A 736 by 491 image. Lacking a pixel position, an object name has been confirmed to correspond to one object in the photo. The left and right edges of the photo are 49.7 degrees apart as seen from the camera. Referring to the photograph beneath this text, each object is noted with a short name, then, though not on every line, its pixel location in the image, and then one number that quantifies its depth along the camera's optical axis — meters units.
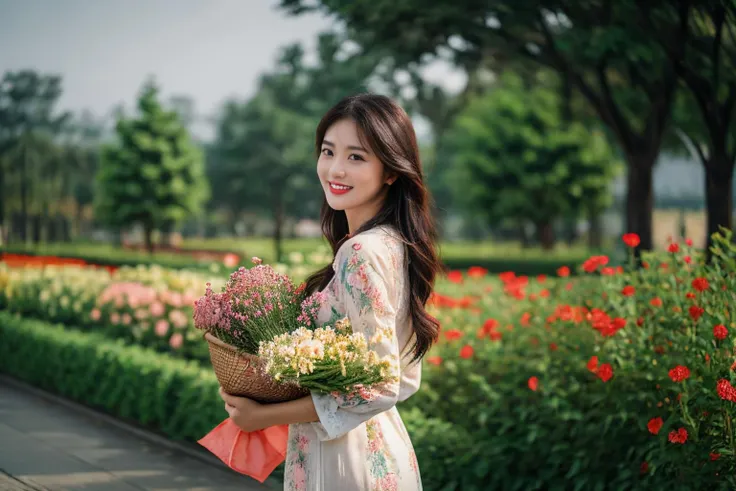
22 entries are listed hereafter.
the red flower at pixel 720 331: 3.47
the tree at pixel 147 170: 27.12
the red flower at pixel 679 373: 3.37
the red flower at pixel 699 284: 3.80
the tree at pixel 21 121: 21.94
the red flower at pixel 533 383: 4.32
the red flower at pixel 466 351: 5.27
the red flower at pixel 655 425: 3.68
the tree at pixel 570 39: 7.25
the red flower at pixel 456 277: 8.89
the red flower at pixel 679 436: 3.49
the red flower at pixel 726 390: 3.15
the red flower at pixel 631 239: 4.55
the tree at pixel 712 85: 6.91
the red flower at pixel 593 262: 4.54
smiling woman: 2.08
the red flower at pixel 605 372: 3.90
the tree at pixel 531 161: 23.61
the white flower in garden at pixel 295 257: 8.59
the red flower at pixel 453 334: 5.66
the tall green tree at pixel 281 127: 32.06
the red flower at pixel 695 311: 3.88
